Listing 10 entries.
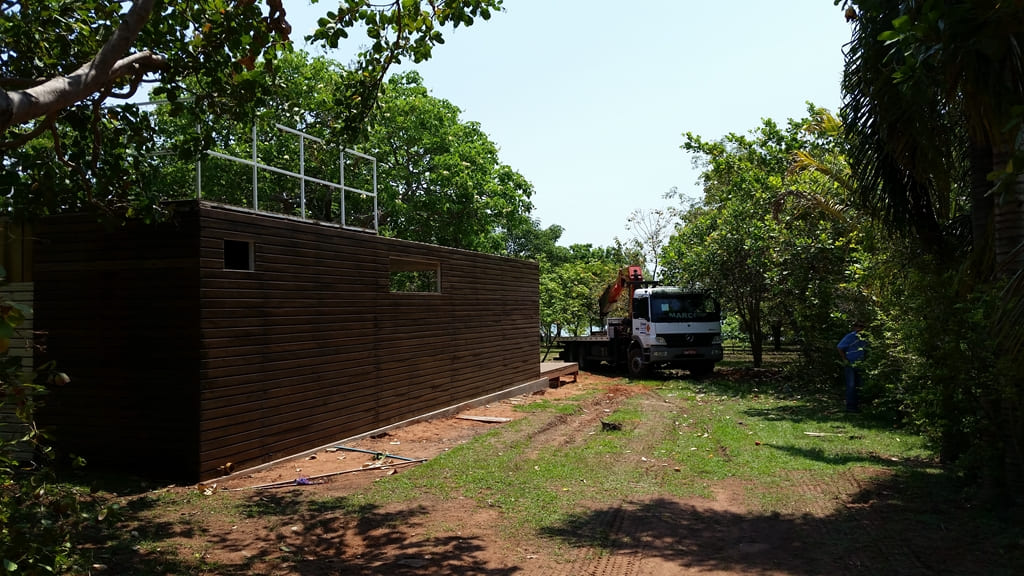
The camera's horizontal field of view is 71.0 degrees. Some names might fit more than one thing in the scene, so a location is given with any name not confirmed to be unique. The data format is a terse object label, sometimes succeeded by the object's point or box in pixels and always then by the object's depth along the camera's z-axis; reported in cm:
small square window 931
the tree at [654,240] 3658
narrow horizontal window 1391
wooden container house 825
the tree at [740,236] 2008
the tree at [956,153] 497
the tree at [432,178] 2527
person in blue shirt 1390
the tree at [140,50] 763
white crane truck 2145
